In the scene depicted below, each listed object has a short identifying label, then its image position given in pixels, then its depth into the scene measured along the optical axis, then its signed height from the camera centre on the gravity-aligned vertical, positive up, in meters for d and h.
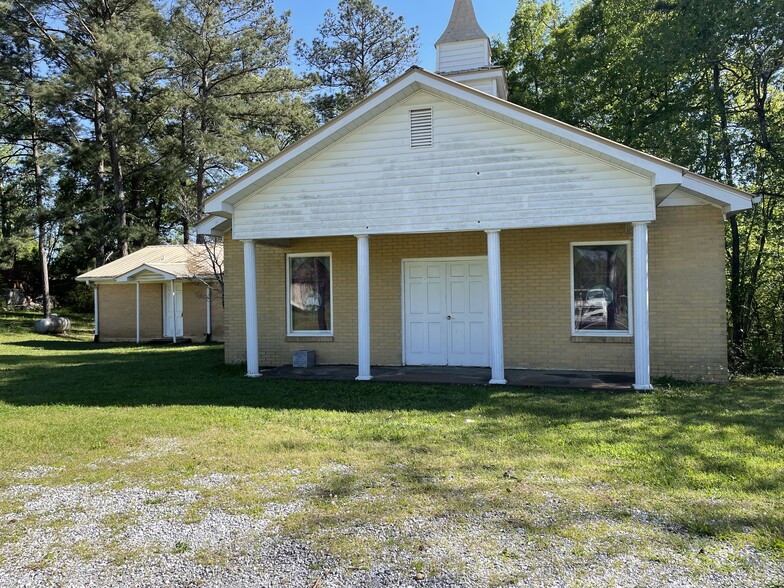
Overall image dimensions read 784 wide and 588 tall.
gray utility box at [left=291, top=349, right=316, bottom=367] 11.83 -1.07
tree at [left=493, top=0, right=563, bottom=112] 24.11 +11.62
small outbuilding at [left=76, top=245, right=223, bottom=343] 21.38 +0.40
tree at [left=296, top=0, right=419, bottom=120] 30.69 +13.80
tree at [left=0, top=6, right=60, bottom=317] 26.55 +9.67
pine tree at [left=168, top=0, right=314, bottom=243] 27.45 +11.12
